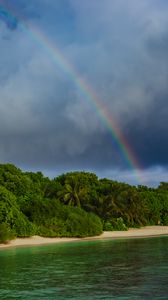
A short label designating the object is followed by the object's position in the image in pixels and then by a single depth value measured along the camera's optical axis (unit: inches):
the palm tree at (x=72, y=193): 2873.3
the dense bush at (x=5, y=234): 1912.3
